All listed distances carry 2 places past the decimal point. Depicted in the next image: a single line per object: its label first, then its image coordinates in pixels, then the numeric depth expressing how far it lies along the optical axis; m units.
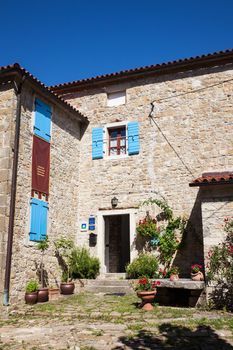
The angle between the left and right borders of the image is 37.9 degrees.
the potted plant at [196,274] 7.59
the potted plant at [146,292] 7.07
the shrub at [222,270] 7.09
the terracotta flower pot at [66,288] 9.27
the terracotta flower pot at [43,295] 8.30
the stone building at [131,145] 10.13
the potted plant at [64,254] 10.00
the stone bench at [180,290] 7.27
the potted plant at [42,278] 8.32
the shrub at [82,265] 10.23
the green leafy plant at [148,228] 10.28
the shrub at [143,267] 9.71
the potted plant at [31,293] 8.07
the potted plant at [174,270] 9.49
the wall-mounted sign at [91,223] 11.21
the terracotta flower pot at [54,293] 8.69
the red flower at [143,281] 7.34
